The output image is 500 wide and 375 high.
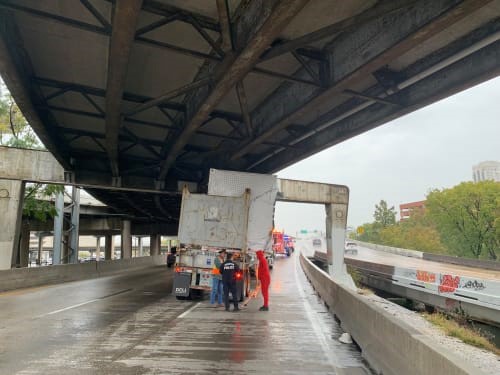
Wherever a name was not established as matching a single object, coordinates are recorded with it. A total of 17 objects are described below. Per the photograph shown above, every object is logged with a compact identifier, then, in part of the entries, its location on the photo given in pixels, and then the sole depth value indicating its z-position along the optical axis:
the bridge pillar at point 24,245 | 48.62
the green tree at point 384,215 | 137.00
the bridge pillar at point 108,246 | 72.12
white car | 64.50
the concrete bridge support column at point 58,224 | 29.68
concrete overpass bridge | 7.03
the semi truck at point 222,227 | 14.26
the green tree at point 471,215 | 61.66
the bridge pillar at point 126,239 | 49.66
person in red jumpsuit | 12.78
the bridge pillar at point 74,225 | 32.41
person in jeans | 13.43
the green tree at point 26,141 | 28.55
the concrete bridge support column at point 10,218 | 18.89
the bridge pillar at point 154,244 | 65.69
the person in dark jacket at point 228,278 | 12.49
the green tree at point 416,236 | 80.31
